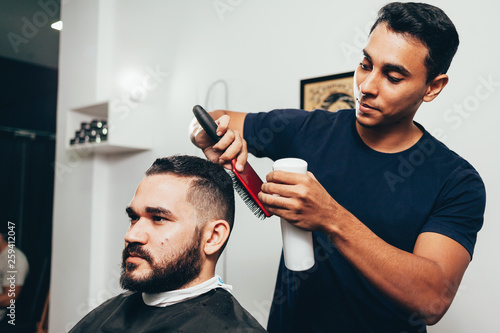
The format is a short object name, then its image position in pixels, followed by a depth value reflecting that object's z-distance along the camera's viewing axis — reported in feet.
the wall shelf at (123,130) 9.70
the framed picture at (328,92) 7.41
